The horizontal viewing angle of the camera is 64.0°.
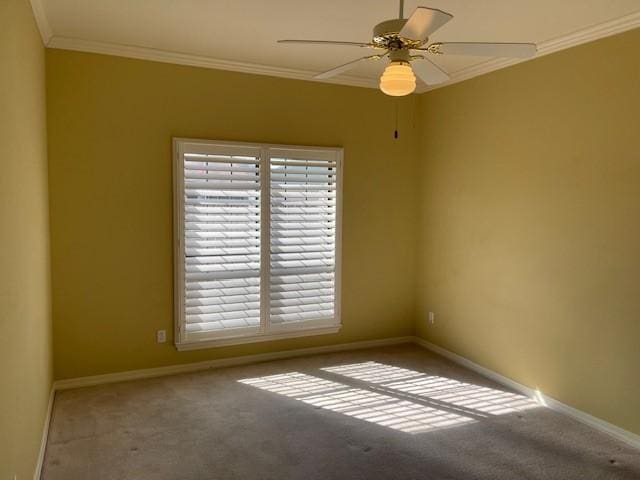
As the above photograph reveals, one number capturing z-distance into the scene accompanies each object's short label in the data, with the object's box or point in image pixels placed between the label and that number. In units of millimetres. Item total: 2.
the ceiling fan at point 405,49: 2243
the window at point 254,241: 4332
